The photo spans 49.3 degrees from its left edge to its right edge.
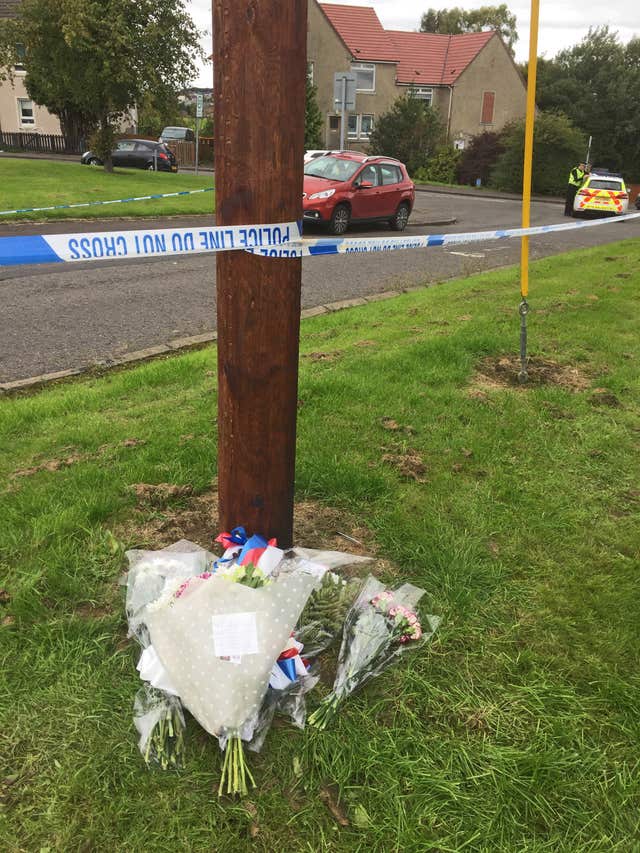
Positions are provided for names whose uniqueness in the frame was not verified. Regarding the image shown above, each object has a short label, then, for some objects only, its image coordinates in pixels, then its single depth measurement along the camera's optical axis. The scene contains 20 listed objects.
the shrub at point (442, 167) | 38.53
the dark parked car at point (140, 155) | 28.66
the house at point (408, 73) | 43.28
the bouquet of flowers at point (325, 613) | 2.39
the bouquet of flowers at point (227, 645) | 1.99
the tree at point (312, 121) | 36.76
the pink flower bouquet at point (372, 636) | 2.23
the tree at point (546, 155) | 34.38
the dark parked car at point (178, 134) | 40.53
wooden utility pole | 2.16
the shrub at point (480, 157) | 38.00
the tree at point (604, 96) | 43.97
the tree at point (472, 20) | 72.62
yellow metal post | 3.77
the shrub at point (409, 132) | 36.88
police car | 22.92
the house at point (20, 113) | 41.91
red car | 14.07
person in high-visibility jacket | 22.48
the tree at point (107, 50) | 19.62
